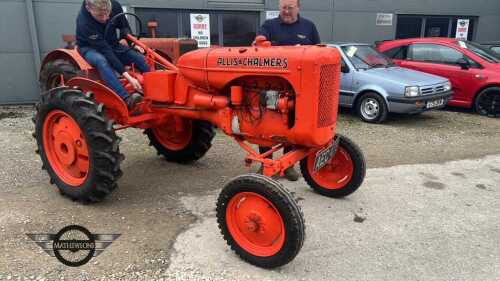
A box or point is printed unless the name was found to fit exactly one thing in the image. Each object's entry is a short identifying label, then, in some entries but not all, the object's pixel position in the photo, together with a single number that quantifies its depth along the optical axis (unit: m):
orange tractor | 2.86
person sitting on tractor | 3.78
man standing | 3.96
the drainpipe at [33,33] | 7.99
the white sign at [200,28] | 9.52
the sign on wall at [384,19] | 11.36
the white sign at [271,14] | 10.02
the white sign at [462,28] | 12.53
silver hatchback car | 7.00
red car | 7.83
